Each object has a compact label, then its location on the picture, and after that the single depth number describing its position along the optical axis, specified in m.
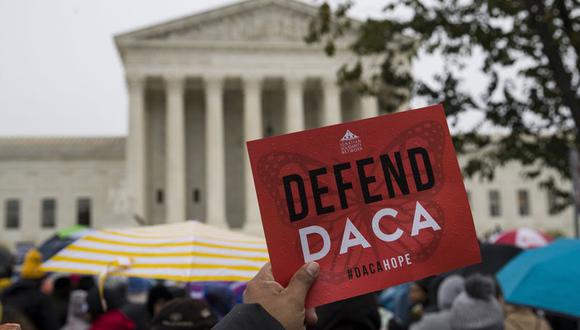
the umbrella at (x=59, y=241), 12.54
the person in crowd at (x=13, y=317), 4.81
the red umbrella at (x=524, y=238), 11.08
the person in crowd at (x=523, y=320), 4.54
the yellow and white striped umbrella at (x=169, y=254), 4.58
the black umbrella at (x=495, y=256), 7.82
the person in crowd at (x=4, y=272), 8.77
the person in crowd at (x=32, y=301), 7.52
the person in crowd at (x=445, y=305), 4.73
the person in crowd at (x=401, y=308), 7.43
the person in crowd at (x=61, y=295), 8.77
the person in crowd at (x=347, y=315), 4.50
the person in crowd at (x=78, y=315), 6.58
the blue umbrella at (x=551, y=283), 4.35
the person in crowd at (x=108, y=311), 5.46
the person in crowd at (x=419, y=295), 6.88
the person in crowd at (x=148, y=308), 6.14
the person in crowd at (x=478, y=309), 3.99
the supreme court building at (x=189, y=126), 42.97
